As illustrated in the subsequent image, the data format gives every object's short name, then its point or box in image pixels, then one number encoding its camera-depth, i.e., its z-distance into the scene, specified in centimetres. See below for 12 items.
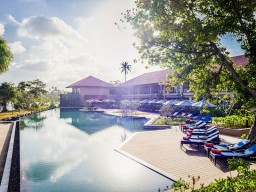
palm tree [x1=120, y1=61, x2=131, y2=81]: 8206
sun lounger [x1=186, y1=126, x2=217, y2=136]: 1408
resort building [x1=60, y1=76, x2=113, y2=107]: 5651
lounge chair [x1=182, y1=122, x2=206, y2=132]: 1708
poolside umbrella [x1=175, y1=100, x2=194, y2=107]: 2730
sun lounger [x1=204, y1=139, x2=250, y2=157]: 1000
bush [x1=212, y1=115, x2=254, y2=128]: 1639
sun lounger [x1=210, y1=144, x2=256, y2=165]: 922
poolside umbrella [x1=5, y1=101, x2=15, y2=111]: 4682
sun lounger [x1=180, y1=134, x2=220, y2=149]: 1214
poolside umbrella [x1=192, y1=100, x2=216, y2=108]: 2430
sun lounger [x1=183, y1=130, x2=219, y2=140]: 1290
